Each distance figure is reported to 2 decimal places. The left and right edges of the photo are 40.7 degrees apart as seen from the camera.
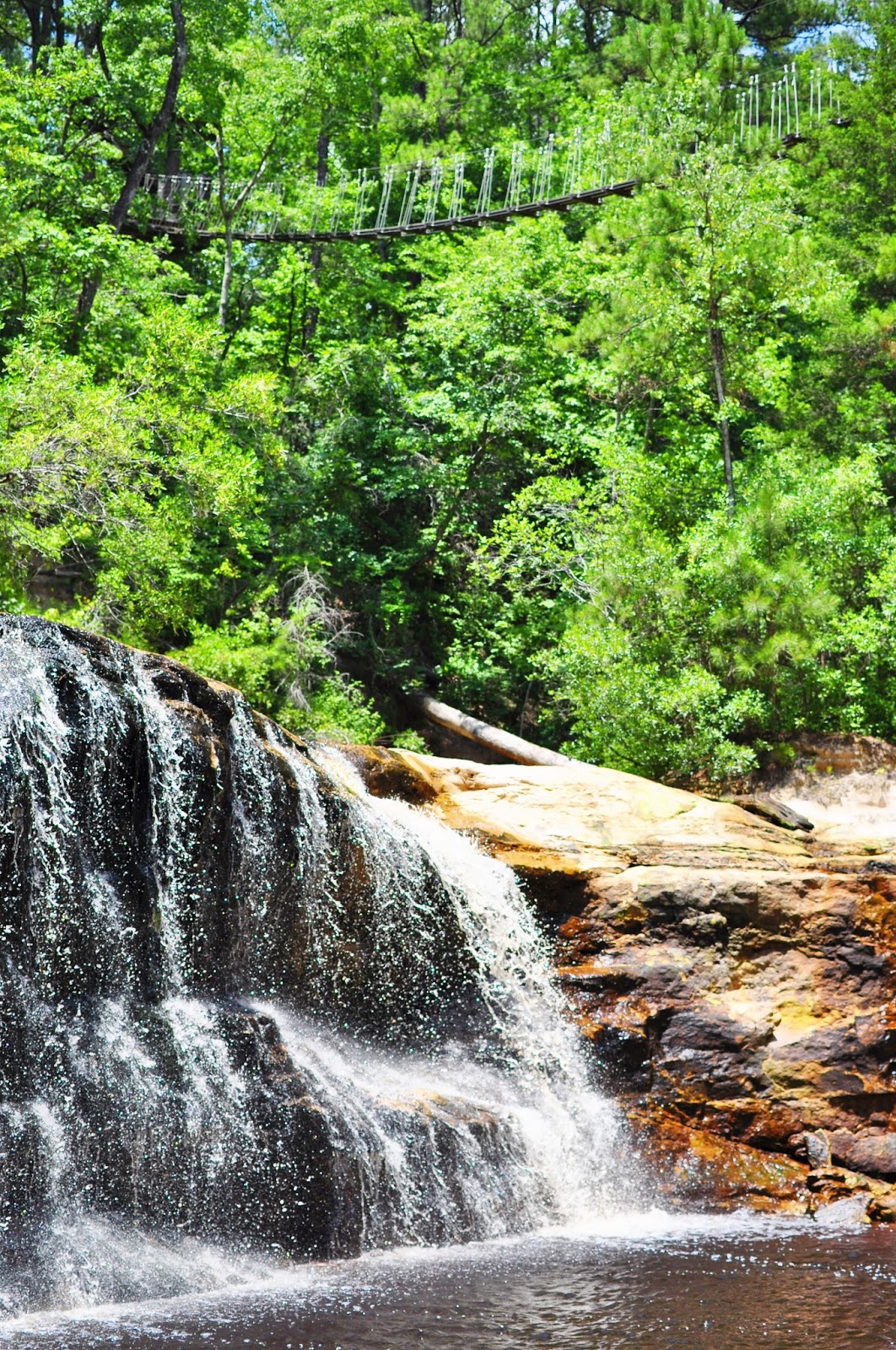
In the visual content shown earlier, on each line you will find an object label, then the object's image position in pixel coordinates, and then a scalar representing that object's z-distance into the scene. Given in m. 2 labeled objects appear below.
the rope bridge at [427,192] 23.09
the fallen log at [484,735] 16.48
